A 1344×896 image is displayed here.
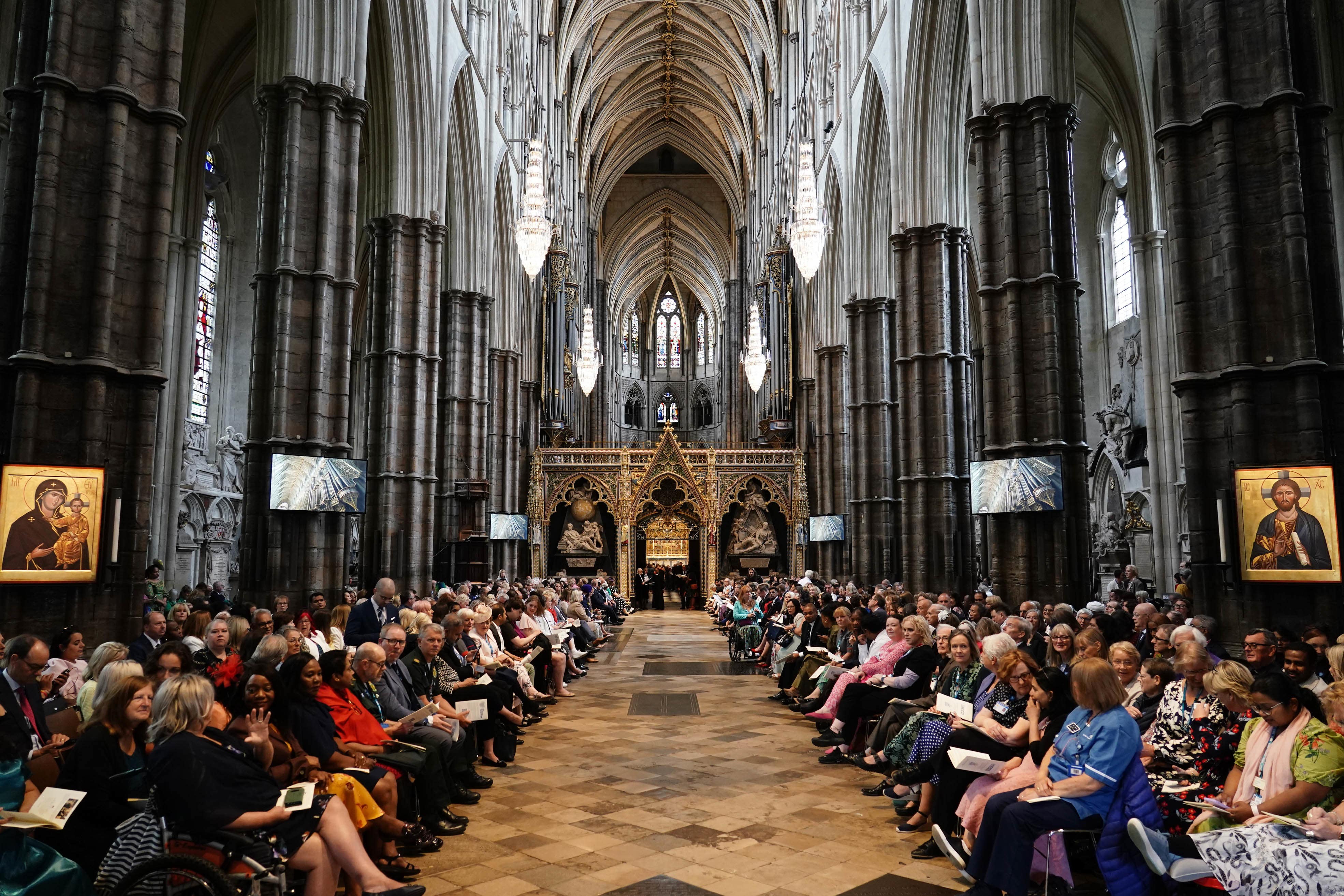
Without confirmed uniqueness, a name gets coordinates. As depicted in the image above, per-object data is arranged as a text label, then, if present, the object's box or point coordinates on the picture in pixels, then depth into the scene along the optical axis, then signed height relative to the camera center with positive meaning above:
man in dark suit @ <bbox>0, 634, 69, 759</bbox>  4.71 -0.68
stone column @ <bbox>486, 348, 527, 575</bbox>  25.03 +3.20
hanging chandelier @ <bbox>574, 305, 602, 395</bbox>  31.73 +6.41
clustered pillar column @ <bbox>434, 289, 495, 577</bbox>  20.50 +3.25
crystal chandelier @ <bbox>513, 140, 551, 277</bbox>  19.44 +6.85
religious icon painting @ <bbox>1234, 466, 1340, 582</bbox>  7.33 +0.17
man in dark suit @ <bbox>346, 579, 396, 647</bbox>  8.97 -0.71
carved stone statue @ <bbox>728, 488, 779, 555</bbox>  29.19 +0.54
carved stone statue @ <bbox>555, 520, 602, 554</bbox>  29.36 +0.28
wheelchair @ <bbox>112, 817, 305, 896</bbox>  3.35 -1.21
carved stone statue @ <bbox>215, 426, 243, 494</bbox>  21.39 +2.16
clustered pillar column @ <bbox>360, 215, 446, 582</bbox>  16.00 +2.77
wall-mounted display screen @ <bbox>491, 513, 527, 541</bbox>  23.02 +0.55
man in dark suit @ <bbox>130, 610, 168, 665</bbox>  6.93 -0.67
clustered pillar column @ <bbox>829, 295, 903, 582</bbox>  19.64 +2.27
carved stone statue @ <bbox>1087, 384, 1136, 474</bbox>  20.88 +2.62
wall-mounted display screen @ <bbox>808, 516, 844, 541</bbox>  23.14 +0.47
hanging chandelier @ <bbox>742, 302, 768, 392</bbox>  29.81 +6.08
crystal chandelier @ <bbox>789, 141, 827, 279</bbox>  19.11 +6.68
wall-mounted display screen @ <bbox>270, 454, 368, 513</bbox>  11.30 +0.83
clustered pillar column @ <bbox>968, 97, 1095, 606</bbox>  11.32 +2.77
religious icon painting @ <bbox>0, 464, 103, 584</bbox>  7.09 +0.23
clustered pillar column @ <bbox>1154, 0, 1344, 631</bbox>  7.82 +2.45
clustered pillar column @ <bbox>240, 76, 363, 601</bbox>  11.49 +2.91
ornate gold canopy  28.94 +2.12
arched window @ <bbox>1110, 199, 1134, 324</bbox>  21.78 +6.72
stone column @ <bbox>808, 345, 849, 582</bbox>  24.25 +2.75
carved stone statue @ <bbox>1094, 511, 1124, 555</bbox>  20.95 +0.27
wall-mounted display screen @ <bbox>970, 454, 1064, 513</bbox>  11.20 +0.75
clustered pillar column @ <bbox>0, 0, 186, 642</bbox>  7.55 +2.47
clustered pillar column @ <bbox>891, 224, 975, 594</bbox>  16.50 +2.55
